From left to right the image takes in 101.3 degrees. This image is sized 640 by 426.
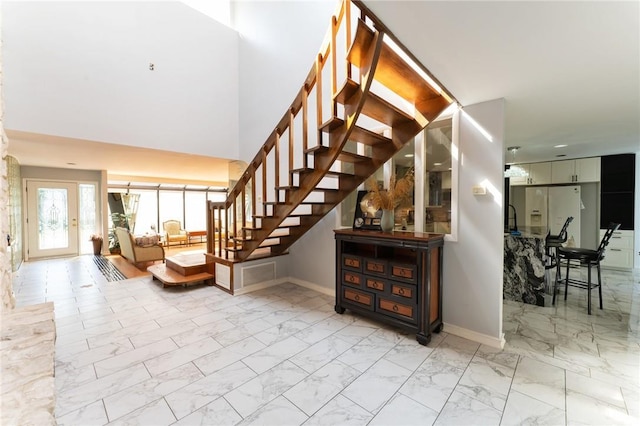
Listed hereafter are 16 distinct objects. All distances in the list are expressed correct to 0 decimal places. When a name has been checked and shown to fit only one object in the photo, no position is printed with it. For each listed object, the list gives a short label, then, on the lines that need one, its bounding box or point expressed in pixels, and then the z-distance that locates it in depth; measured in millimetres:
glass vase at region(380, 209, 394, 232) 3035
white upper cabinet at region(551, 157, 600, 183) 5305
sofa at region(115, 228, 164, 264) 5973
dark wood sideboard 2574
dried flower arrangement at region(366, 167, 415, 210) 2949
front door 6777
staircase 1909
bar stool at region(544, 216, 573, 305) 3652
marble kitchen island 3539
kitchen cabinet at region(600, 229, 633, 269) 5102
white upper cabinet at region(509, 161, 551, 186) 5695
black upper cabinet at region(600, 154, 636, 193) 5051
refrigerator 5461
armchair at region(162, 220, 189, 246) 9016
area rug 5070
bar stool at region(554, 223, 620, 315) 3336
